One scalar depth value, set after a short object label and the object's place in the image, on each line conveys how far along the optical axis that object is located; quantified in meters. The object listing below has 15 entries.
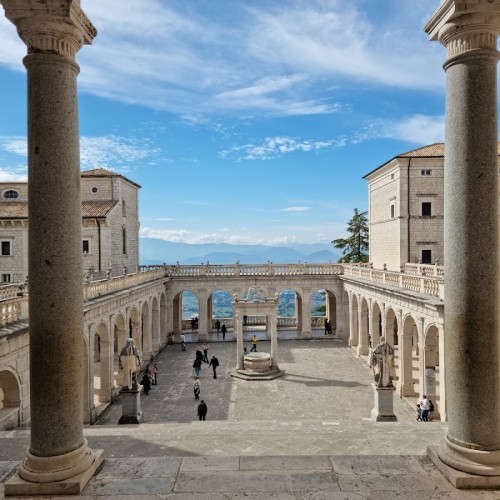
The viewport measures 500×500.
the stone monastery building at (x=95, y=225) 37.28
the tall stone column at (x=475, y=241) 6.15
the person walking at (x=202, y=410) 19.11
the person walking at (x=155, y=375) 26.08
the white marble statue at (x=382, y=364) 15.98
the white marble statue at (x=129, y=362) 17.45
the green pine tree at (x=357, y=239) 58.66
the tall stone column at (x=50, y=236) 6.13
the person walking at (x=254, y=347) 33.21
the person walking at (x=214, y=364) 27.30
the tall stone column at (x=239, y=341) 28.62
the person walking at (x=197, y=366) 27.08
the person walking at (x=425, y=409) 18.25
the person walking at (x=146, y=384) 24.06
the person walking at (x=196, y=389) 22.77
